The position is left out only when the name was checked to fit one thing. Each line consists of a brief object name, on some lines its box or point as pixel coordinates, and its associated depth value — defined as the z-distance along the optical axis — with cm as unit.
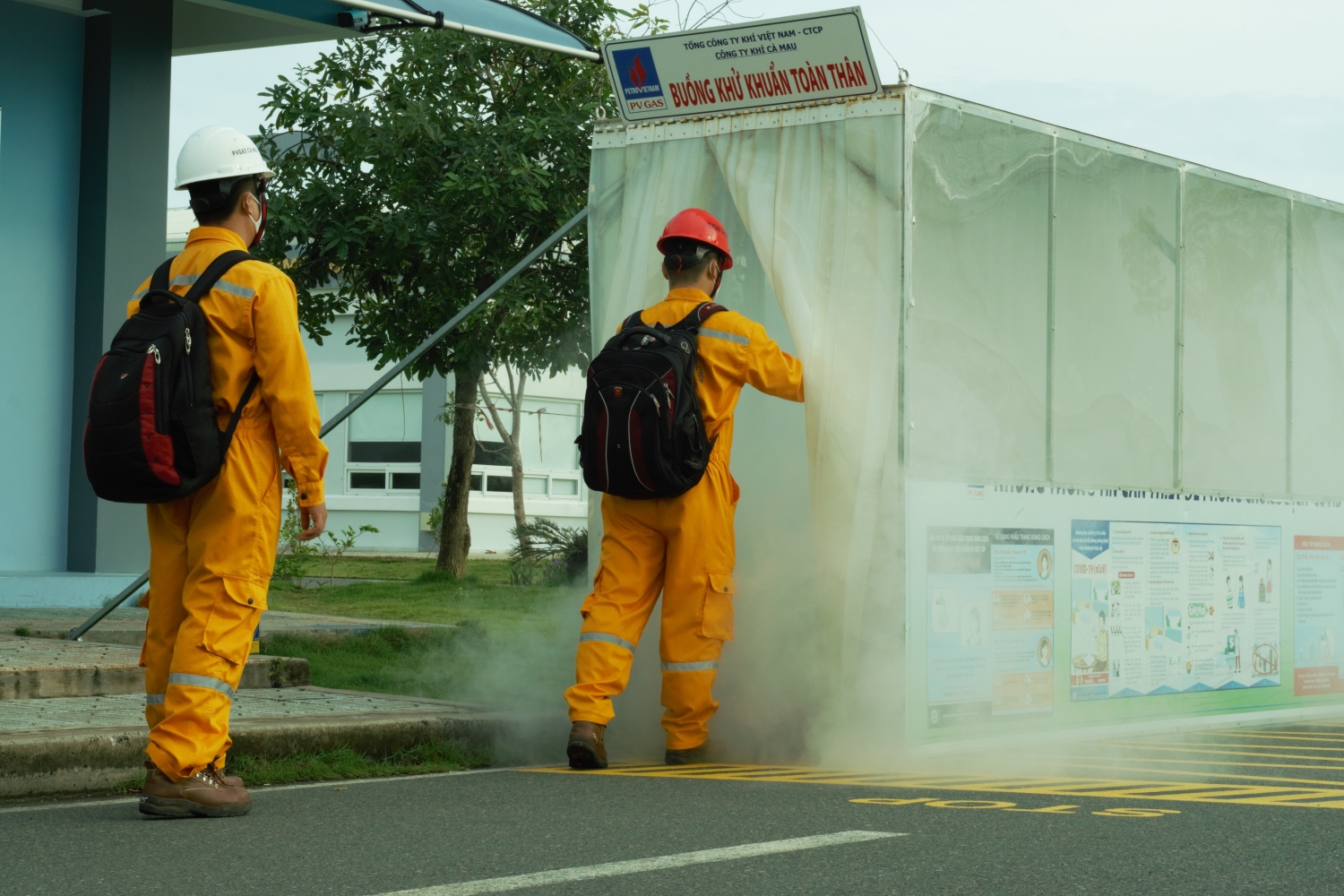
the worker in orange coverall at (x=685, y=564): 1142
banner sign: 1204
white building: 6945
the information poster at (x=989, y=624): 1204
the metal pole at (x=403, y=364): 1462
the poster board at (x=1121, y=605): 1209
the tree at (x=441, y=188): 2949
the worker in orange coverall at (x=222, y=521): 913
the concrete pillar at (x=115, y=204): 2011
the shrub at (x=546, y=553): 3243
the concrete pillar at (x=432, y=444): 6908
